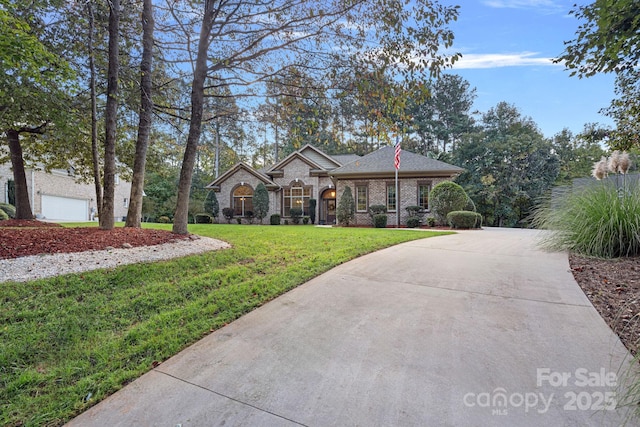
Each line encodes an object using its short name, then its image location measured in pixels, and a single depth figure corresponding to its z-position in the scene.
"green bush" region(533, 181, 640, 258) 5.18
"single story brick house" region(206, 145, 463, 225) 18.09
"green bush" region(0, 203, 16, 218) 15.73
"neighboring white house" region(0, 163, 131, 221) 17.98
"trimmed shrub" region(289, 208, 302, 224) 20.56
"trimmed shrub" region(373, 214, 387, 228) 16.59
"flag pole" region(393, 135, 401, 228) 15.66
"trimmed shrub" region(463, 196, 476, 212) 16.94
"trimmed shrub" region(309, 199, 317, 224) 20.46
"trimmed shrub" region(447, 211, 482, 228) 14.46
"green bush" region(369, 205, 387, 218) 18.09
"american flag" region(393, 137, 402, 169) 15.51
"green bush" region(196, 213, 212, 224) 20.98
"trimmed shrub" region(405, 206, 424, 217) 17.64
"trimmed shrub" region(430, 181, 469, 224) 15.63
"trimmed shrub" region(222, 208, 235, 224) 21.78
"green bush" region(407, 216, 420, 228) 16.77
